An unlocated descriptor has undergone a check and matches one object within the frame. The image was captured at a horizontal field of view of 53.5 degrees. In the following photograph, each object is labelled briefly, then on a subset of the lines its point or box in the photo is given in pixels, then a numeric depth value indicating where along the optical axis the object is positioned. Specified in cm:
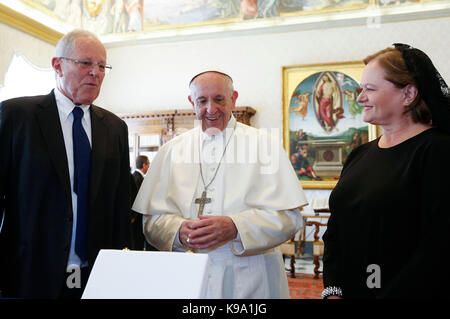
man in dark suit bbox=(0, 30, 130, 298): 208
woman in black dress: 170
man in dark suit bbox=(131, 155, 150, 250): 528
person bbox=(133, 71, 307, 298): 244
